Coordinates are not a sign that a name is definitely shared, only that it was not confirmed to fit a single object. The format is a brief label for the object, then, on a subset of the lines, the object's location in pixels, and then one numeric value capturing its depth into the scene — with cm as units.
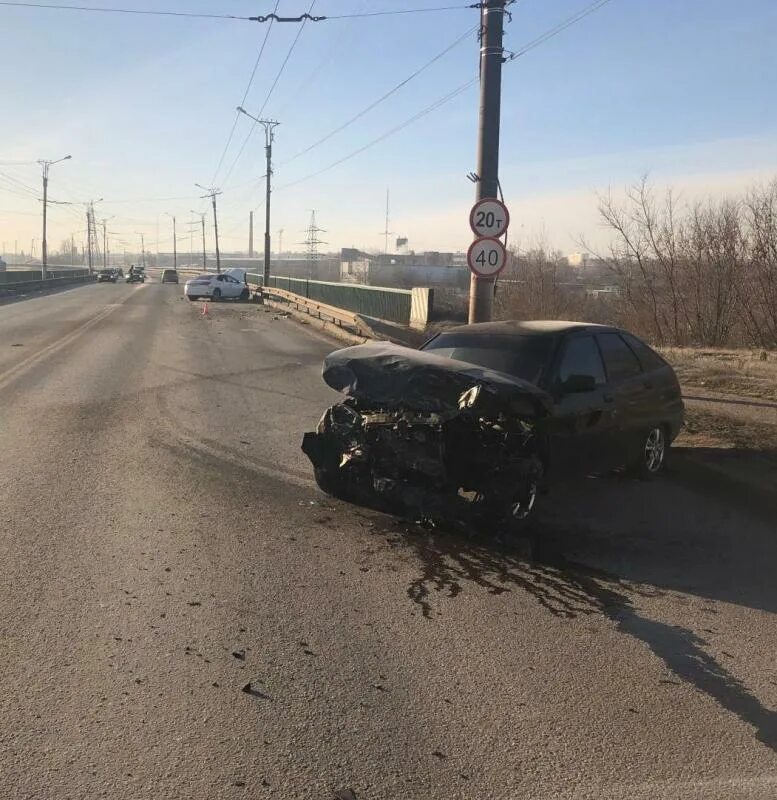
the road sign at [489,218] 1025
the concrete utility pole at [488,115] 1045
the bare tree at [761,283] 2412
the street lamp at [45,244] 6153
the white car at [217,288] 4294
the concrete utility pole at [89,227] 10925
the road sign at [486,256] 1028
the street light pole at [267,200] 4584
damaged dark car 527
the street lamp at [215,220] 8947
